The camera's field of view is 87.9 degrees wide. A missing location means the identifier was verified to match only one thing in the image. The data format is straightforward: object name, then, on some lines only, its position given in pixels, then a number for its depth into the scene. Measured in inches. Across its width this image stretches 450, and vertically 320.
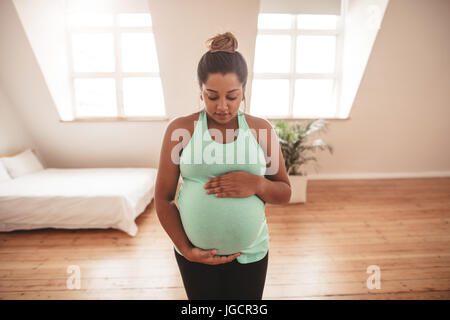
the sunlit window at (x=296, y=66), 133.7
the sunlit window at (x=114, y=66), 126.2
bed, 87.5
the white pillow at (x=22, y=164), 109.3
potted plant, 113.0
